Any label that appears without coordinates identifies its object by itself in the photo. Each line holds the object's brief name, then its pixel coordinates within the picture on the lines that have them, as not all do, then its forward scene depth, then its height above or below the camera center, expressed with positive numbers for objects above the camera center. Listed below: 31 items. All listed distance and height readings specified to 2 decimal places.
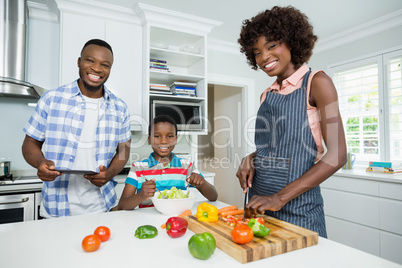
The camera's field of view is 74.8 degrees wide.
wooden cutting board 0.68 -0.28
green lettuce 1.13 -0.24
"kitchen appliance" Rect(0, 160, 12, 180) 2.33 -0.28
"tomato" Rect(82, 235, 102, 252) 0.72 -0.29
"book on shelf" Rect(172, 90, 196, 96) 2.97 +0.54
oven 2.06 -0.55
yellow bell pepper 0.91 -0.26
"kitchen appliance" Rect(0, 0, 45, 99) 2.30 +0.81
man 1.35 +0.02
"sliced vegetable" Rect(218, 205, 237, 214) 1.01 -0.27
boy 1.24 -0.18
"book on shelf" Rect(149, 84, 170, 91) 2.86 +0.58
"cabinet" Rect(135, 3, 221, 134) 2.73 +0.97
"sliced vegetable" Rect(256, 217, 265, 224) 0.87 -0.27
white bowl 1.09 -0.27
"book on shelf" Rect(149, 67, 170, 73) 2.84 +0.77
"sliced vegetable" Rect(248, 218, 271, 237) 0.75 -0.26
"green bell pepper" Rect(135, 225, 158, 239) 0.83 -0.29
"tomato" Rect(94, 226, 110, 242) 0.79 -0.28
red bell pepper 0.82 -0.28
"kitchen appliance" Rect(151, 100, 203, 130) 2.78 +0.30
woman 0.91 +0.04
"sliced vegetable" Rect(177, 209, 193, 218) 1.06 -0.30
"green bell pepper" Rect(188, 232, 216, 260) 0.66 -0.27
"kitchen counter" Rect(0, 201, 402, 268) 0.66 -0.31
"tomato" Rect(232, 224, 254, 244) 0.70 -0.26
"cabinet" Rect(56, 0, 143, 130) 2.48 +0.96
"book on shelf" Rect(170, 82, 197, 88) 2.99 +0.64
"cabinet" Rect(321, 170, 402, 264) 2.32 -0.69
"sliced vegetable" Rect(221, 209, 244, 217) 0.96 -0.27
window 2.87 +0.42
